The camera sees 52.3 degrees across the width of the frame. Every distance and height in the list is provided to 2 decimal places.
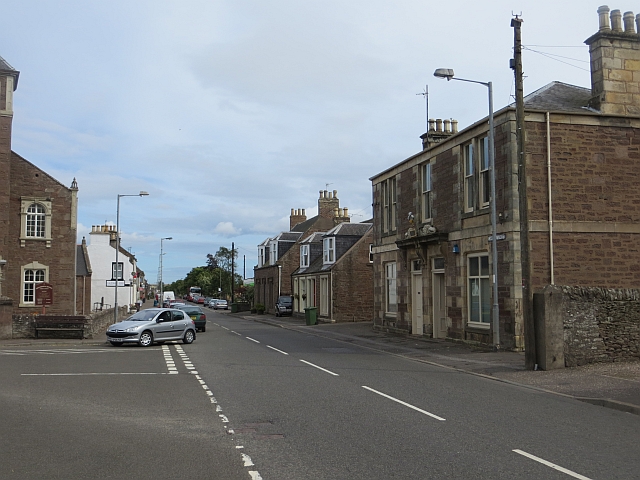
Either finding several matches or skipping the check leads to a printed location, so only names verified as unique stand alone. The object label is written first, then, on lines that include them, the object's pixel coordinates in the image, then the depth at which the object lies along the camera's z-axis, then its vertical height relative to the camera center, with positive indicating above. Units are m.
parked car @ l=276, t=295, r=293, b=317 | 53.53 -1.68
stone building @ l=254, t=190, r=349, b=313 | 57.78 +3.31
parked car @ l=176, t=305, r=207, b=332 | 34.72 -1.62
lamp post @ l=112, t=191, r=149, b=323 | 39.86 +4.57
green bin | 41.53 -1.83
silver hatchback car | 24.08 -1.54
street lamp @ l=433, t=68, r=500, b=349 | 20.30 +1.68
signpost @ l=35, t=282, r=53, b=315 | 30.12 -0.23
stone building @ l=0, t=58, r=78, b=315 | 36.25 +2.80
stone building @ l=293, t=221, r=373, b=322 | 43.66 +0.68
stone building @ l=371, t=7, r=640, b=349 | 20.61 +2.99
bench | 27.83 -1.50
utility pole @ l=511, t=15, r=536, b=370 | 15.88 +1.97
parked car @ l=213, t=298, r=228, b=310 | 82.44 -2.28
